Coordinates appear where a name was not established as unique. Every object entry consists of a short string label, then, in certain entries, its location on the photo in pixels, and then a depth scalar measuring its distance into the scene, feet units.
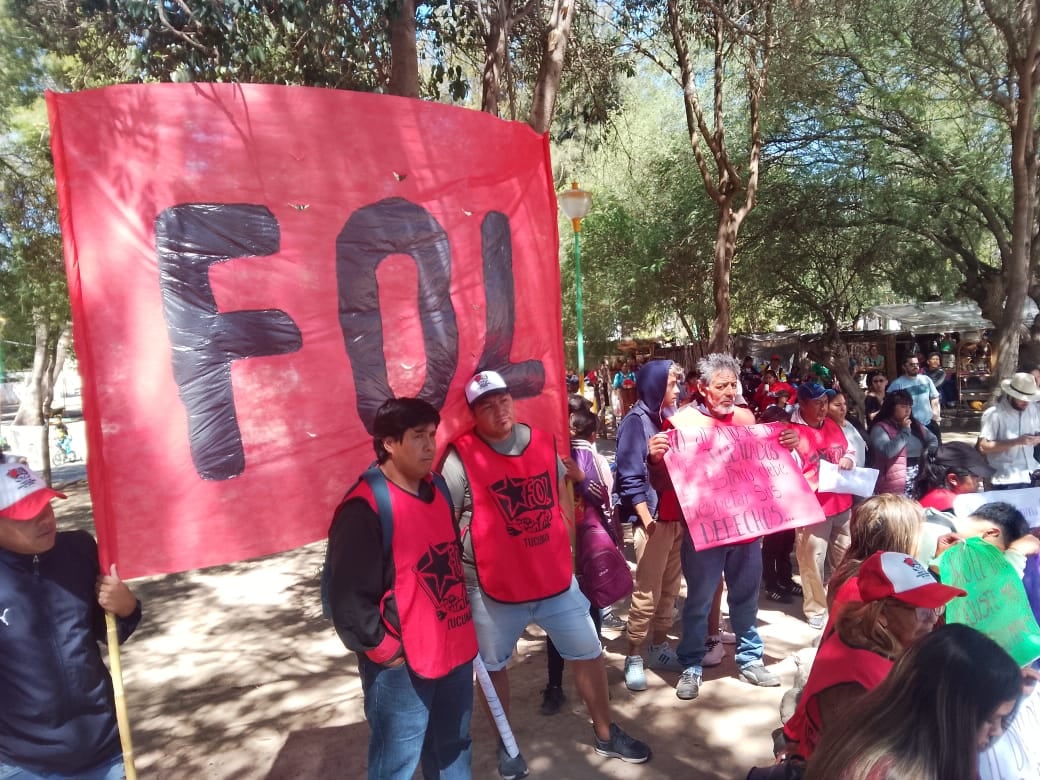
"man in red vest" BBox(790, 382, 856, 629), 14.96
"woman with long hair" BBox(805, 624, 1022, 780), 4.52
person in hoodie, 12.66
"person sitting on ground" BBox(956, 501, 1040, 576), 9.61
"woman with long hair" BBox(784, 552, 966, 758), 6.20
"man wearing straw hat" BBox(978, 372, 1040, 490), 16.29
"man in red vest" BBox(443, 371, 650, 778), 9.30
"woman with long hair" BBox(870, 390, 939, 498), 16.33
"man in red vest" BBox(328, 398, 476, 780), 7.24
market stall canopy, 61.82
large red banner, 7.42
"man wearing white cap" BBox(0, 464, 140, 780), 6.76
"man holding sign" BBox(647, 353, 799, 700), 12.20
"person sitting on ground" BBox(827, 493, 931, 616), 8.60
